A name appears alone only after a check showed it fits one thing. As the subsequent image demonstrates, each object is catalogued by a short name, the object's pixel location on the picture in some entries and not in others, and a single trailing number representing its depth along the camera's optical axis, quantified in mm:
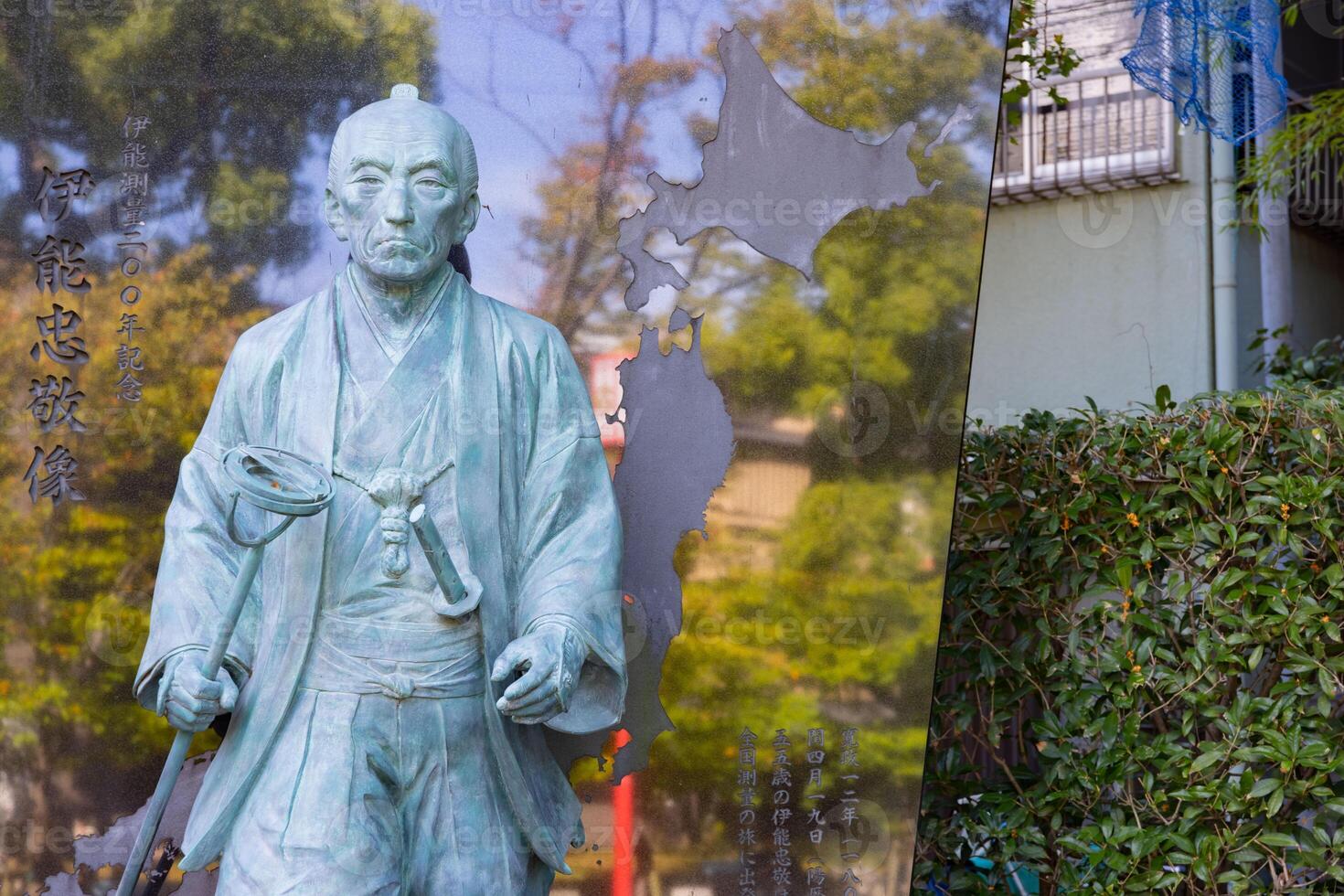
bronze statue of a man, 3830
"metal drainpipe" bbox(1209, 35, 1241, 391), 8094
